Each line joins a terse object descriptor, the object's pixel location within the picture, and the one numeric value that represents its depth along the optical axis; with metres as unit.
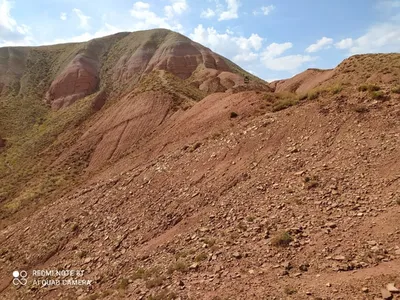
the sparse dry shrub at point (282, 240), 8.93
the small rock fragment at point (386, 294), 6.50
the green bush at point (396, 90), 14.35
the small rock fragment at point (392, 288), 6.59
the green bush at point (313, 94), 16.88
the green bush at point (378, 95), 14.31
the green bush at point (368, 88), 15.07
